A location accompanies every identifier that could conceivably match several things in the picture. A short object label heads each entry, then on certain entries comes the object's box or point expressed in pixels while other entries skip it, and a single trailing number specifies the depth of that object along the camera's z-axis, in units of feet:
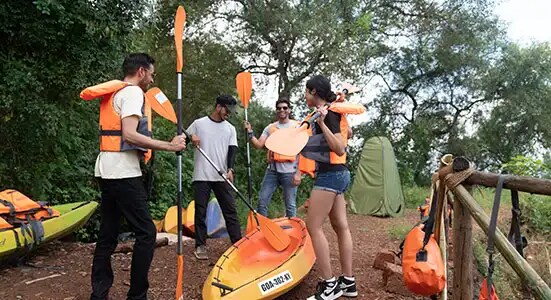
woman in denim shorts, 10.03
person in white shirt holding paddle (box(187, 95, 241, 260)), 13.52
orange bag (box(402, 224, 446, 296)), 7.67
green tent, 28.48
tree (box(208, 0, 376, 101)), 30.63
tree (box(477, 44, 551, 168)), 43.91
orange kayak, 9.54
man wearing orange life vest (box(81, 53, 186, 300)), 8.98
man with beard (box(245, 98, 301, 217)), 15.07
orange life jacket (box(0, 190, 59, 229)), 12.47
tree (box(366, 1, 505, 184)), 40.32
